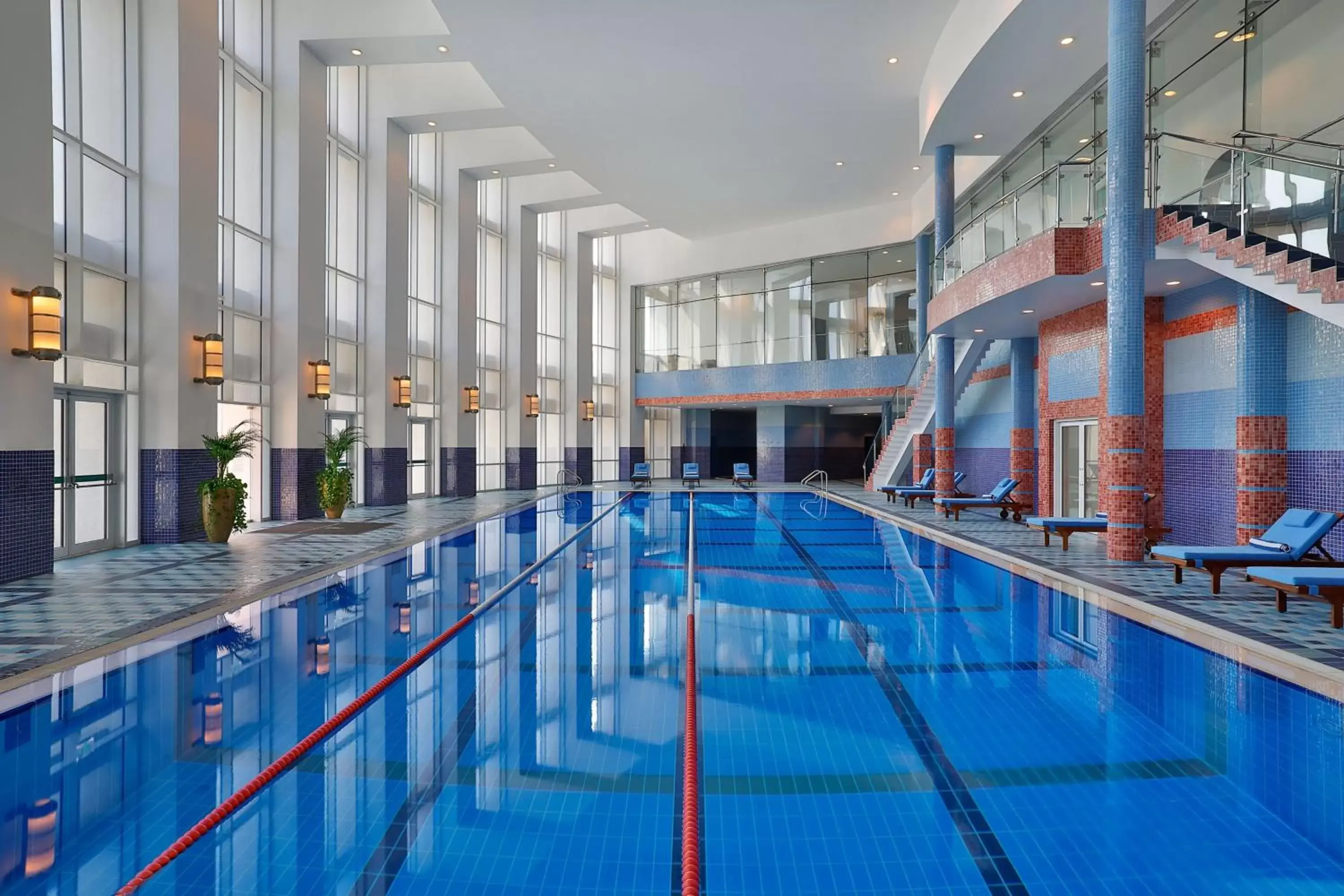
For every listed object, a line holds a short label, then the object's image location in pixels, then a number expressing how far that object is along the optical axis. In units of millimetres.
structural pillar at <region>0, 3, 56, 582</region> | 7797
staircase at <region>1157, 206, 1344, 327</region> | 7445
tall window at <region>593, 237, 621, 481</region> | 28688
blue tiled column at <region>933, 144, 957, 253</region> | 15625
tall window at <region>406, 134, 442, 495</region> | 19406
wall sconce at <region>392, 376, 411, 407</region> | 16938
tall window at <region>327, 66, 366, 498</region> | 16188
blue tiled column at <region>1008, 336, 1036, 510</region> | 15688
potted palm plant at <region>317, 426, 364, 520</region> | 14211
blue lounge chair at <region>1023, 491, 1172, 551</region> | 10367
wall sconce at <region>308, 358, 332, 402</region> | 14234
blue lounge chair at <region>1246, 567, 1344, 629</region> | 6238
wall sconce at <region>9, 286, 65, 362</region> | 8016
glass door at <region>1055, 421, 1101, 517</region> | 13031
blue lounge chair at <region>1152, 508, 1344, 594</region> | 7508
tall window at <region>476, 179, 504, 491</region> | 22516
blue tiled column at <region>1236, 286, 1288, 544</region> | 9133
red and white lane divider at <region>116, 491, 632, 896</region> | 3139
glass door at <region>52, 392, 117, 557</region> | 9562
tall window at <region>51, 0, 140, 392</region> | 9602
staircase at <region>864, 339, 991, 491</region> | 17188
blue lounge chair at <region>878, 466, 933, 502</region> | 17672
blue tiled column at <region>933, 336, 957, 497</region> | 16203
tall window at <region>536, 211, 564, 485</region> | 25562
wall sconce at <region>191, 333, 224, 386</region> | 11133
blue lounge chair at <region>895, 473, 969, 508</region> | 17047
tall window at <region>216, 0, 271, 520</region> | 12984
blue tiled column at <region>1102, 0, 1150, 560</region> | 8984
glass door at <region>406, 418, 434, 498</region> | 19578
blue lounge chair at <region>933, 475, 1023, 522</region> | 14172
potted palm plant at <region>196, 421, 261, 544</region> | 10961
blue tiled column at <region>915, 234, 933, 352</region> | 21109
